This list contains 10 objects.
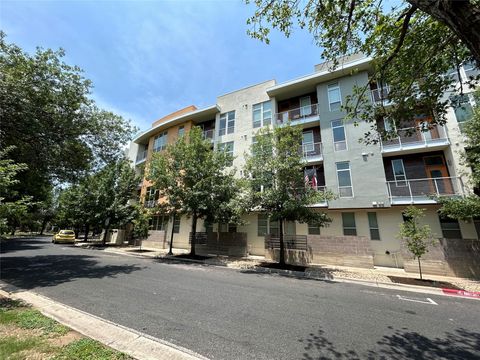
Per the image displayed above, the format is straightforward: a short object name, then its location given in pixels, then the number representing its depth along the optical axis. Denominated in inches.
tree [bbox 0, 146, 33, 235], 228.0
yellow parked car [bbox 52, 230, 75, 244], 1083.9
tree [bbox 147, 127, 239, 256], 630.5
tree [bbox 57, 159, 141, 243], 933.2
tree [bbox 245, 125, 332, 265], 513.3
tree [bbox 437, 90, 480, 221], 434.0
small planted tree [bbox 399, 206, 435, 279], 433.7
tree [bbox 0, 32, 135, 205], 349.1
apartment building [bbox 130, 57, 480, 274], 567.5
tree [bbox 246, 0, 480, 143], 239.8
